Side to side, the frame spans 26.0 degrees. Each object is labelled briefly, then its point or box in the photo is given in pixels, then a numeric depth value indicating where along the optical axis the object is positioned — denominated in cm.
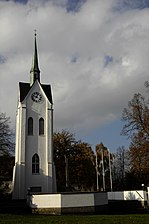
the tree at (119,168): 6563
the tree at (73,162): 5469
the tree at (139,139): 3219
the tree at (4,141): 3762
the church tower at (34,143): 4109
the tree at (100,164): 6175
